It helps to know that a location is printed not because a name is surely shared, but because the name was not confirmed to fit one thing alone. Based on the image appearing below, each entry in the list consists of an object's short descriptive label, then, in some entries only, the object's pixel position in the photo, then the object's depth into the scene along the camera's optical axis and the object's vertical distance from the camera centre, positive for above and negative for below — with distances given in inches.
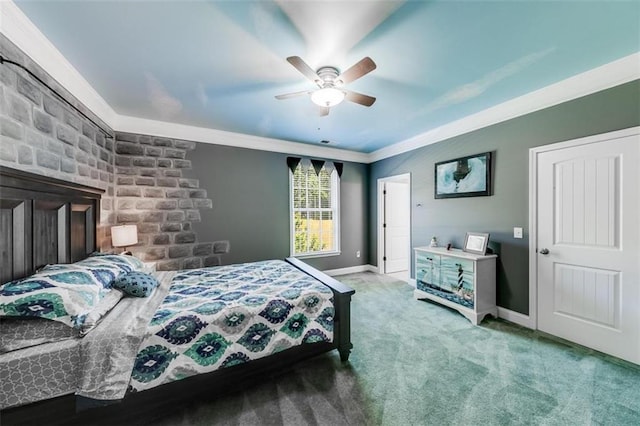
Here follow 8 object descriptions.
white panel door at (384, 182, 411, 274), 202.8 -11.9
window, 184.4 +0.3
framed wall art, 125.0 +20.0
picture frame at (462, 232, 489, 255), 121.1 -16.0
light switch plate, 111.8 -9.6
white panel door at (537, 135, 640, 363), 83.2 -13.0
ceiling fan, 75.8 +43.4
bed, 51.1 -28.4
